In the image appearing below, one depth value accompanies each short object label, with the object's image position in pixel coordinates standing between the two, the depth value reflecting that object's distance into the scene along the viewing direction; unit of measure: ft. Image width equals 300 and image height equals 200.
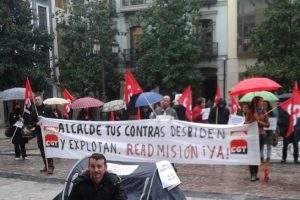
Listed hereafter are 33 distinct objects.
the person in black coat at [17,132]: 47.83
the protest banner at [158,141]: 34.50
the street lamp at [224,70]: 108.37
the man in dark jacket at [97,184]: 17.66
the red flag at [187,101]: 52.16
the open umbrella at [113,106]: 51.34
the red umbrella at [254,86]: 32.63
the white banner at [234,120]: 41.20
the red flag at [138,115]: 43.20
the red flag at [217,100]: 46.26
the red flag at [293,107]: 37.35
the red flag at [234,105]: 51.24
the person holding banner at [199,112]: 57.21
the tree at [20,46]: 85.20
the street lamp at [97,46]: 87.35
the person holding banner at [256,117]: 34.09
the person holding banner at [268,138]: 35.40
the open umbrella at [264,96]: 40.06
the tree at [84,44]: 103.45
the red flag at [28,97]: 41.73
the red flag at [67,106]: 56.34
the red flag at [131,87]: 41.91
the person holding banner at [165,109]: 38.72
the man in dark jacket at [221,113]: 45.62
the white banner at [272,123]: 35.59
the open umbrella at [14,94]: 50.71
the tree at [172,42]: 102.27
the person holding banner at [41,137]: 40.01
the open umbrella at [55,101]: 46.83
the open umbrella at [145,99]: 41.88
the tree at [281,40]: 81.05
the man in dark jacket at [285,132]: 42.57
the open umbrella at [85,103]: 47.71
